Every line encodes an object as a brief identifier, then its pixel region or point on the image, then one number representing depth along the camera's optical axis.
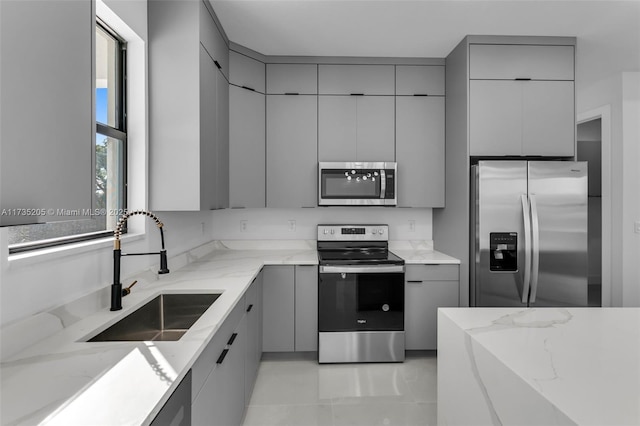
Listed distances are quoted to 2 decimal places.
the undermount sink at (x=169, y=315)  1.59
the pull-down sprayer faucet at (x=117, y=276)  1.48
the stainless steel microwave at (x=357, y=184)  3.01
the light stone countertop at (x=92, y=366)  0.75
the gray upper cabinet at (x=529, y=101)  2.72
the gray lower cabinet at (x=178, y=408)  0.89
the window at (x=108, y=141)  1.70
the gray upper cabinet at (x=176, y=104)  2.08
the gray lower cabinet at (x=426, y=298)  2.81
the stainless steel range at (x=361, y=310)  2.75
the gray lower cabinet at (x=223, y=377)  1.20
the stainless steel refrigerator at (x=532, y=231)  2.53
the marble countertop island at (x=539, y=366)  0.76
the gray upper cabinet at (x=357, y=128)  3.05
